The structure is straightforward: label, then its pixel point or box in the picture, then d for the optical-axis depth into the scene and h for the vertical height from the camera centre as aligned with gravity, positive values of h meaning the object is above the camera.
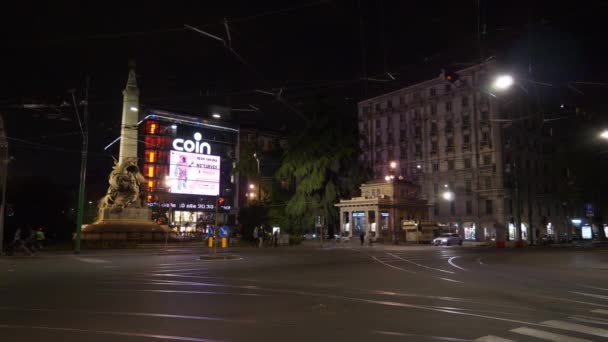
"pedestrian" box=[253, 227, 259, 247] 41.41 -0.72
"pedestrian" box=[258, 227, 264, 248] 40.11 -0.99
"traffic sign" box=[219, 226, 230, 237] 22.66 -0.31
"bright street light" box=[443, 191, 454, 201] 68.01 +4.43
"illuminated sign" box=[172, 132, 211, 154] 80.45 +14.57
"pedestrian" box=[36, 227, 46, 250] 28.94 -0.88
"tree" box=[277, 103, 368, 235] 57.62 +7.62
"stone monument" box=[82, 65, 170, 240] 36.44 +2.39
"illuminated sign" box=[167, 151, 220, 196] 73.38 +8.18
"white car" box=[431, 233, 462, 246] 48.22 -1.38
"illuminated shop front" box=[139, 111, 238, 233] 74.75 +10.34
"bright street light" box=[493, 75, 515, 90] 15.55 +4.96
